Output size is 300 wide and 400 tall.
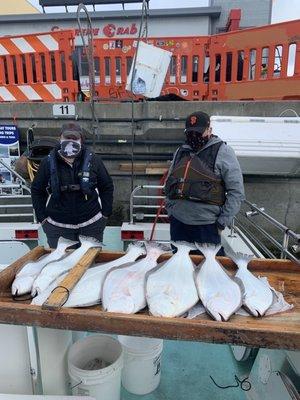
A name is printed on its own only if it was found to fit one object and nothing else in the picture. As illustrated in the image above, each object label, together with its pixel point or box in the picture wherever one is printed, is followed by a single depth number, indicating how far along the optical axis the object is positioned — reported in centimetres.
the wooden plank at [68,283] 135
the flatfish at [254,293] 141
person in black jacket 285
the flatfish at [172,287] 138
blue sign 477
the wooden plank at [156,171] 468
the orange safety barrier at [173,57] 507
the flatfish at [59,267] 158
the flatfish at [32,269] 158
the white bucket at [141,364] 205
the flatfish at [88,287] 145
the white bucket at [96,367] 174
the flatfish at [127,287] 140
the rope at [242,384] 213
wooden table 124
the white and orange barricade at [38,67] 498
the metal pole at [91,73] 400
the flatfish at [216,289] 137
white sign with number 477
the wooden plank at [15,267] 167
